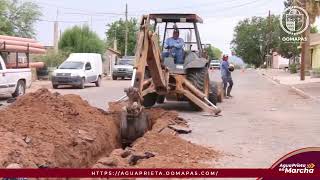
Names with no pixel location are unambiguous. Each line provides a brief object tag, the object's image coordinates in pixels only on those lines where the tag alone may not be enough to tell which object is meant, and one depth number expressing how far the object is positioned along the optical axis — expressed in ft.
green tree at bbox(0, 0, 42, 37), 151.23
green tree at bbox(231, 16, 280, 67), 318.24
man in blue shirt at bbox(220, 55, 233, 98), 74.37
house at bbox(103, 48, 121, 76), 171.32
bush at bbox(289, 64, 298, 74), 181.61
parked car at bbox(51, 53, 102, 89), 99.66
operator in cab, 56.59
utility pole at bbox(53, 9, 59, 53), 170.60
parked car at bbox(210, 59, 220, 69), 242.39
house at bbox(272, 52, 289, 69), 325.91
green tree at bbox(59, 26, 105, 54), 194.18
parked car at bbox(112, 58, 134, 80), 139.85
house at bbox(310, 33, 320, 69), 182.44
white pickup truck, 67.67
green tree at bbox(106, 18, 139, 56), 226.17
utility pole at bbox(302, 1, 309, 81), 117.19
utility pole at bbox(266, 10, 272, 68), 295.03
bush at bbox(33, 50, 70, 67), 147.84
